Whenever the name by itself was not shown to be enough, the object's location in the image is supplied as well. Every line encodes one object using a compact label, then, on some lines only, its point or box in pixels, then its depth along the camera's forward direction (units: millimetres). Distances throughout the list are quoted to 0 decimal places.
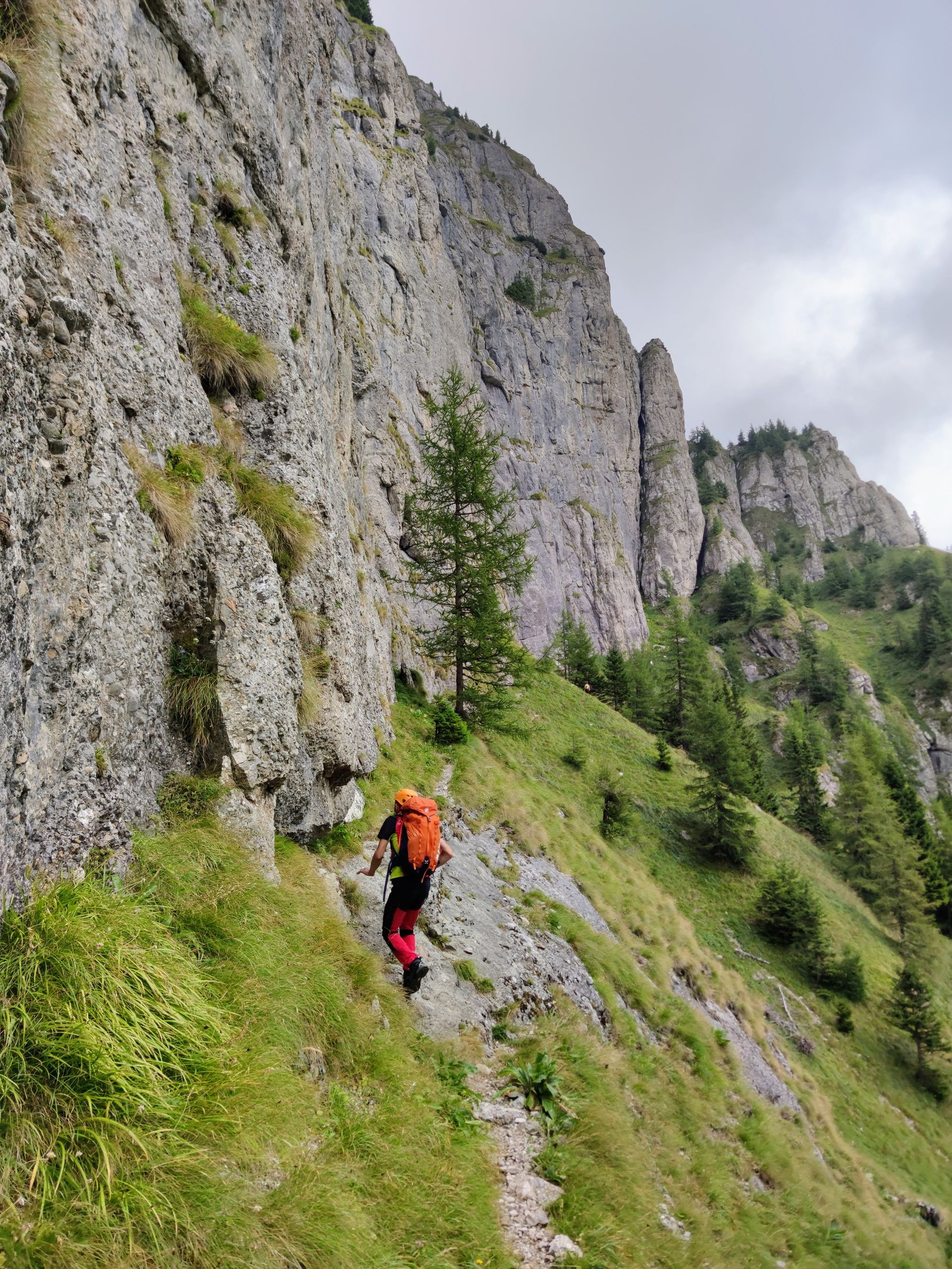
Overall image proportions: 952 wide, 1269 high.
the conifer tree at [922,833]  37156
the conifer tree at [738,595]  100000
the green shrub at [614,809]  21203
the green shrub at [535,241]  89938
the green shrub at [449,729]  16406
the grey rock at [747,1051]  11523
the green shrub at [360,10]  59875
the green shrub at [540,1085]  5805
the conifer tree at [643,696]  41562
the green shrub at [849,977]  20359
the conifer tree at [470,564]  19156
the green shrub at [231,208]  10312
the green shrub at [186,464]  6422
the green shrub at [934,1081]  20000
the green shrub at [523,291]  82625
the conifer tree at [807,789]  40719
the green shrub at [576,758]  24234
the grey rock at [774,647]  91500
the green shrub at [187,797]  5211
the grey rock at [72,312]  4402
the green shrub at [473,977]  7246
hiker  6074
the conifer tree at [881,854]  30750
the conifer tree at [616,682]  43062
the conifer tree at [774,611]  96000
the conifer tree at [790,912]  20578
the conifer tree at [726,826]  23969
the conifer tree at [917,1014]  20609
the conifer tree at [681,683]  38719
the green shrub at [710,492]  127500
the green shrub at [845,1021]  18984
